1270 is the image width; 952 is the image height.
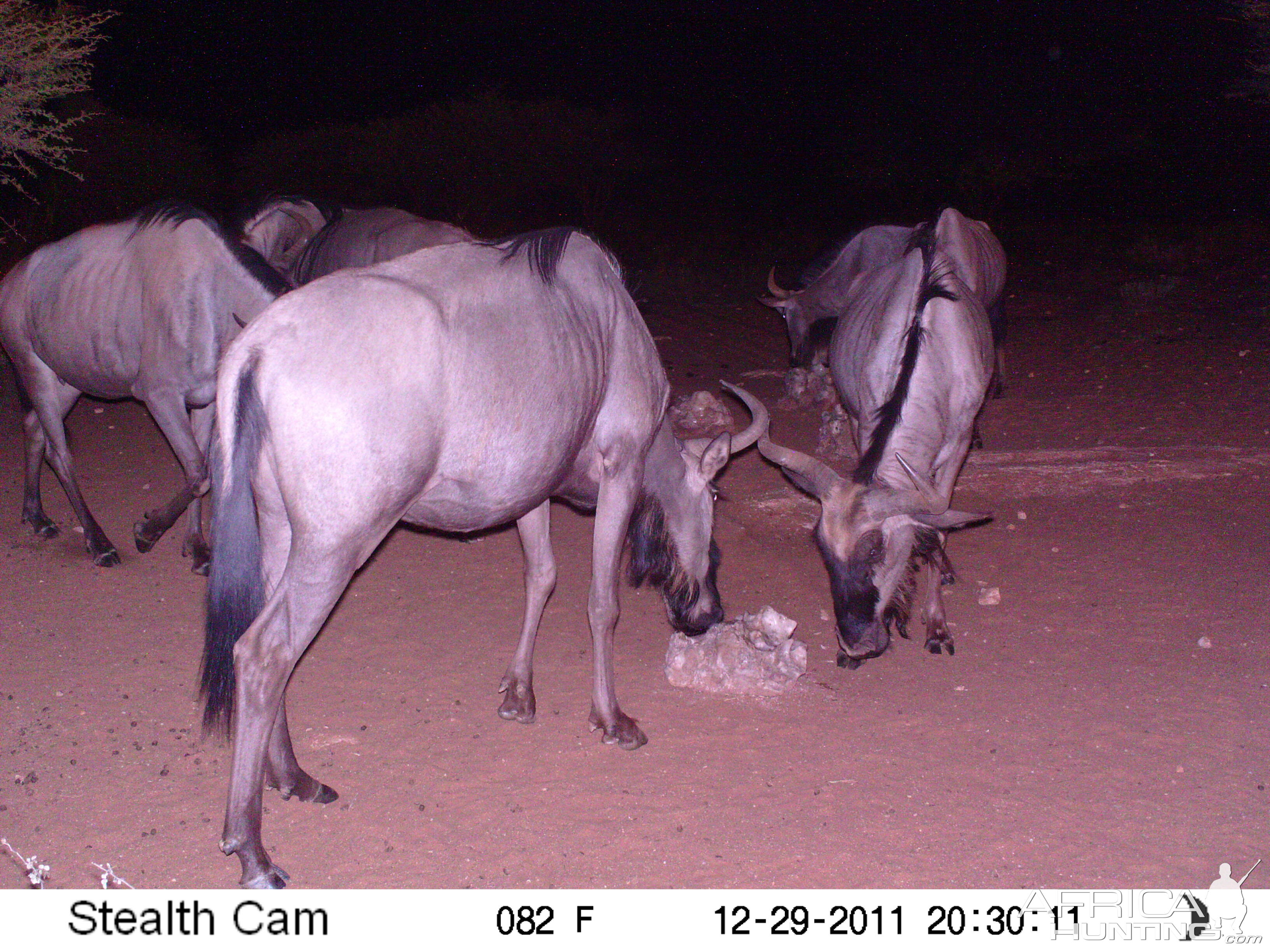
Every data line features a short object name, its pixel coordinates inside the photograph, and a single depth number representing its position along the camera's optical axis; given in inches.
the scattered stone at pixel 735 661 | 188.4
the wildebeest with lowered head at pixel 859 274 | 273.0
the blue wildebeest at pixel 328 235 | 245.9
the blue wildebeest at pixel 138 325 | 225.9
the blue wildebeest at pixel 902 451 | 185.2
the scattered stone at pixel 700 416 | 334.6
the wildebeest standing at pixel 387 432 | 127.1
